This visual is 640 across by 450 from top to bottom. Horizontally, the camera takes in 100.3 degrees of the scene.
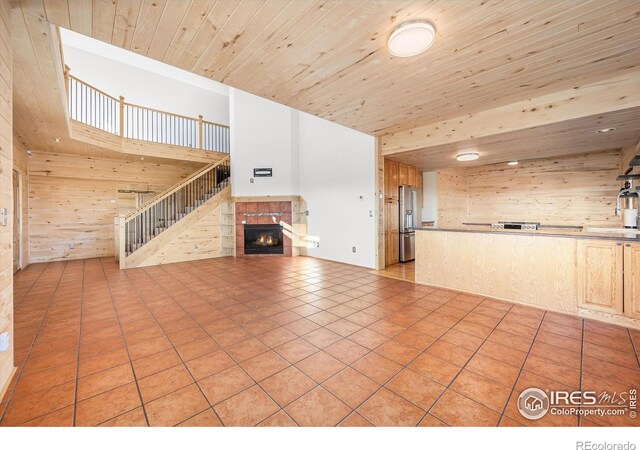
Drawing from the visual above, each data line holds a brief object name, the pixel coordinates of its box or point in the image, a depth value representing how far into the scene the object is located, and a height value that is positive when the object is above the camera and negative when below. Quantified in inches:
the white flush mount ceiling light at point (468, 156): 202.8 +49.8
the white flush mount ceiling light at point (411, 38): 85.2 +60.6
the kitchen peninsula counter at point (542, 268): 110.6 -23.8
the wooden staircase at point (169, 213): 230.1 +10.7
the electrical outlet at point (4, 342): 67.6 -30.2
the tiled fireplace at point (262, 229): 289.4 -6.9
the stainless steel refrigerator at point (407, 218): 247.0 +2.9
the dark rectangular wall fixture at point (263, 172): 291.6 +55.3
